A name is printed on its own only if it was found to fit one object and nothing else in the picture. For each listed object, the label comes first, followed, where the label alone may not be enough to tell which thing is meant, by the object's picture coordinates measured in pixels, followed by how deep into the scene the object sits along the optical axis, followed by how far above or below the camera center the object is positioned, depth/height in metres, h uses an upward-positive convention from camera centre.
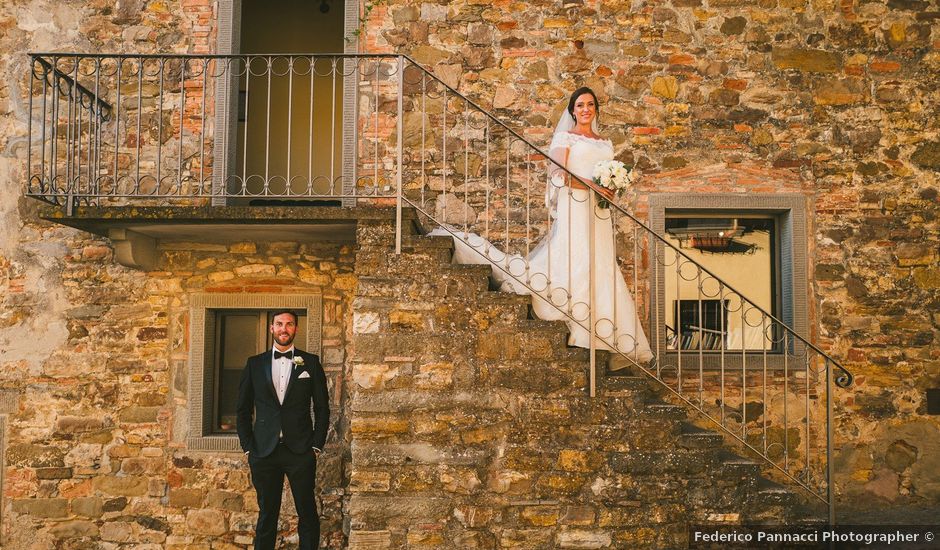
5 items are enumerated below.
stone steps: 4.79 -0.83
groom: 5.14 -0.78
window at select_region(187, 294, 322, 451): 6.47 -0.30
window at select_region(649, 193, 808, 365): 6.56 +0.43
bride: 5.08 +0.35
